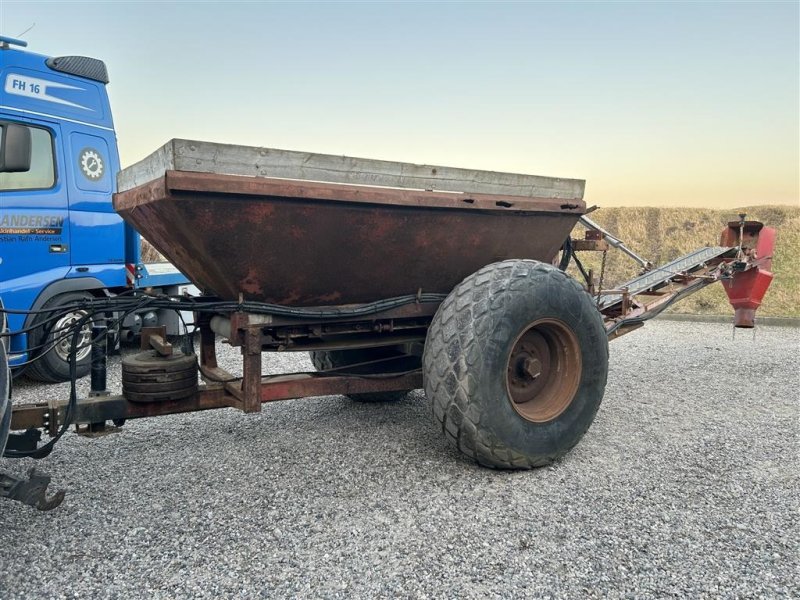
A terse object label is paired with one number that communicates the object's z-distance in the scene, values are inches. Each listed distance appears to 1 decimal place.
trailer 127.5
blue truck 241.1
